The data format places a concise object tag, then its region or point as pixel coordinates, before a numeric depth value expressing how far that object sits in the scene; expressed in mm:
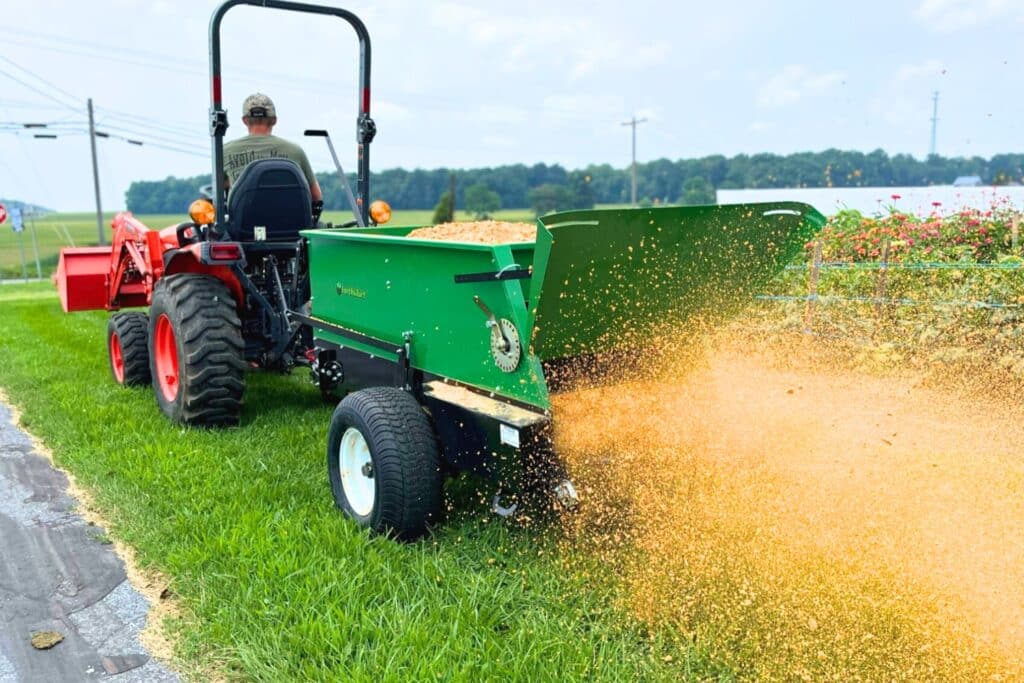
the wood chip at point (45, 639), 3035
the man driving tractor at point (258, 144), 5500
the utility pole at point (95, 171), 36531
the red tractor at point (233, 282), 5074
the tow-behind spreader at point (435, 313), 3205
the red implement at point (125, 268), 5613
